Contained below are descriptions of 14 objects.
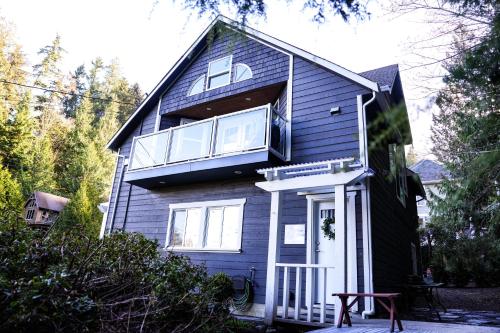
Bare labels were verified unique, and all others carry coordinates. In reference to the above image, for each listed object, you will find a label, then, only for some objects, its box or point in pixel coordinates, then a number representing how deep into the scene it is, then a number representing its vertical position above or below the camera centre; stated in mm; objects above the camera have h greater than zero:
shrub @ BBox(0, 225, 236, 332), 2406 -306
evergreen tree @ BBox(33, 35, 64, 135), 27078 +13873
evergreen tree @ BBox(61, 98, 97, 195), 23734 +7202
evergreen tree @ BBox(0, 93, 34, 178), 20500 +6314
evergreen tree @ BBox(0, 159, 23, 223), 14694 +2583
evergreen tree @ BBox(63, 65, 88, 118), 30952 +13918
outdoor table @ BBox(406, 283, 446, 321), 6388 -304
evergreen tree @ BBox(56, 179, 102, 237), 16922 +2081
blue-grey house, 6184 +2013
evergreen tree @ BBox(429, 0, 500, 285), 2656 +1763
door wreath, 6744 +824
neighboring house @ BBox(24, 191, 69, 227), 18656 +2233
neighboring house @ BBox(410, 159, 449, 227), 19953 +5866
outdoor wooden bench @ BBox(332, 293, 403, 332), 4203 -432
